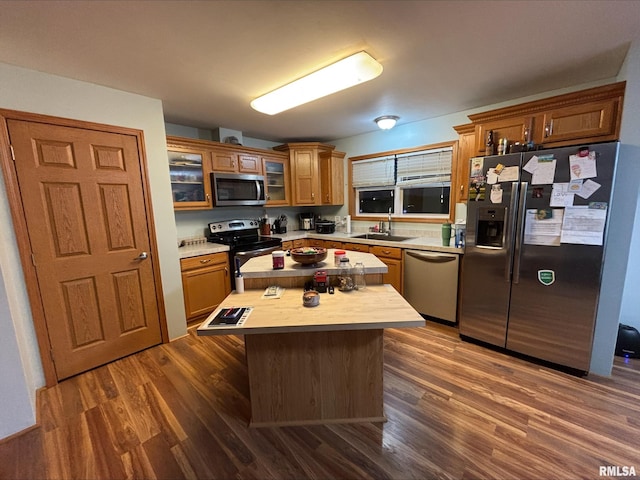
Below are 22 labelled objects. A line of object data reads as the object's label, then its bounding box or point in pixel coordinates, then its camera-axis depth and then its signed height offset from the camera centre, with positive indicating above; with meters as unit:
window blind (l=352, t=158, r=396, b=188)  3.75 +0.48
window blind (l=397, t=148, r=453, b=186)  3.24 +0.46
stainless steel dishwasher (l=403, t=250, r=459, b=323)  2.76 -0.90
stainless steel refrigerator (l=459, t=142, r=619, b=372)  1.89 -0.39
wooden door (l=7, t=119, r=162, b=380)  1.95 -0.22
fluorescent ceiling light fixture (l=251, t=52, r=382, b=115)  1.79 +0.96
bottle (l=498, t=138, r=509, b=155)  2.22 +0.46
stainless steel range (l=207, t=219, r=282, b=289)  3.24 -0.42
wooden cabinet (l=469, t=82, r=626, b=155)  1.88 +0.64
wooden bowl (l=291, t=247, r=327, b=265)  1.88 -0.37
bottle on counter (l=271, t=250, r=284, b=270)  1.91 -0.40
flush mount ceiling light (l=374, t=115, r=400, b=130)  2.99 +0.95
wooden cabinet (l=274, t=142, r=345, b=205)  4.04 +0.53
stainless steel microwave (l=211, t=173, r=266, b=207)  3.26 +0.25
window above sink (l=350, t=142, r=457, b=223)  3.29 +0.27
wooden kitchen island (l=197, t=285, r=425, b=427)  1.61 -1.04
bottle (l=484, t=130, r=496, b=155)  2.31 +0.49
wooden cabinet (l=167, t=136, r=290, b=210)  3.00 +0.56
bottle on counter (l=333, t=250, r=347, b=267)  1.95 -0.40
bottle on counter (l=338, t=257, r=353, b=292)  1.82 -0.52
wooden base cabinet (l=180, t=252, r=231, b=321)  2.89 -0.86
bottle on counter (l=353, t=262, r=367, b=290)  1.84 -0.53
